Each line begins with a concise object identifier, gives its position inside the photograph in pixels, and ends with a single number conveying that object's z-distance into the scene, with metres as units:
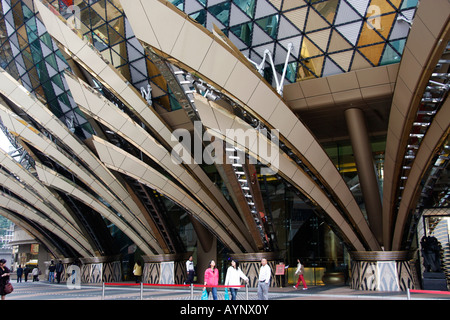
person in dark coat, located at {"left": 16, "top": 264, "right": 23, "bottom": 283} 34.72
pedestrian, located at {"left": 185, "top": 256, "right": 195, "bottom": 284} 18.33
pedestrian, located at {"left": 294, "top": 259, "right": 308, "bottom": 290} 20.59
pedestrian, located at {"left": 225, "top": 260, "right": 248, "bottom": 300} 12.05
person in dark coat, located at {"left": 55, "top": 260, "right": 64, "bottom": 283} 32.16
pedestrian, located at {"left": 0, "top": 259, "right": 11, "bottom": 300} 13.08
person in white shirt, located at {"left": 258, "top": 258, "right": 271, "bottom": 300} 11.49
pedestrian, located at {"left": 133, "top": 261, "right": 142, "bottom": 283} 26.45
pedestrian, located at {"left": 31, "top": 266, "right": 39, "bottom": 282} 34.49
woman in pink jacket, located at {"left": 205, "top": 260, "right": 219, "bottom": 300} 12.33
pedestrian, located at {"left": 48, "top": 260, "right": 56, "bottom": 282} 33.59
